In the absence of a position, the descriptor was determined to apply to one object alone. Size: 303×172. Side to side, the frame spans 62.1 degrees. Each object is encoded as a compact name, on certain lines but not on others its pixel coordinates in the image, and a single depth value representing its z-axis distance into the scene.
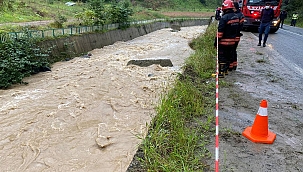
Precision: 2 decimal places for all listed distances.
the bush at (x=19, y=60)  8.66
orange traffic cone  3.51
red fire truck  15.58
